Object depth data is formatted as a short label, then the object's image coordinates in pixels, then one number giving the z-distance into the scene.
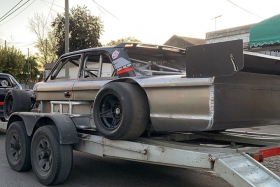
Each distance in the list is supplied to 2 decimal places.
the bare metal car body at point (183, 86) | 3.32
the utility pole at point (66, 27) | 14.60
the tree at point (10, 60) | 37.72
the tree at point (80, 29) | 29.20
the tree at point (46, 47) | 40.88
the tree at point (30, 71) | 43.56
